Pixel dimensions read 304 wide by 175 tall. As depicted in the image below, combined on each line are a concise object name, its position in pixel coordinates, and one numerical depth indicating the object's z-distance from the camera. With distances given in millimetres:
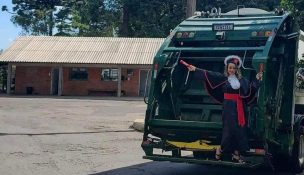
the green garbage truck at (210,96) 7133
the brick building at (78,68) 34969
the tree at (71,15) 50875
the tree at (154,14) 47281
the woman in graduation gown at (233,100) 6969
